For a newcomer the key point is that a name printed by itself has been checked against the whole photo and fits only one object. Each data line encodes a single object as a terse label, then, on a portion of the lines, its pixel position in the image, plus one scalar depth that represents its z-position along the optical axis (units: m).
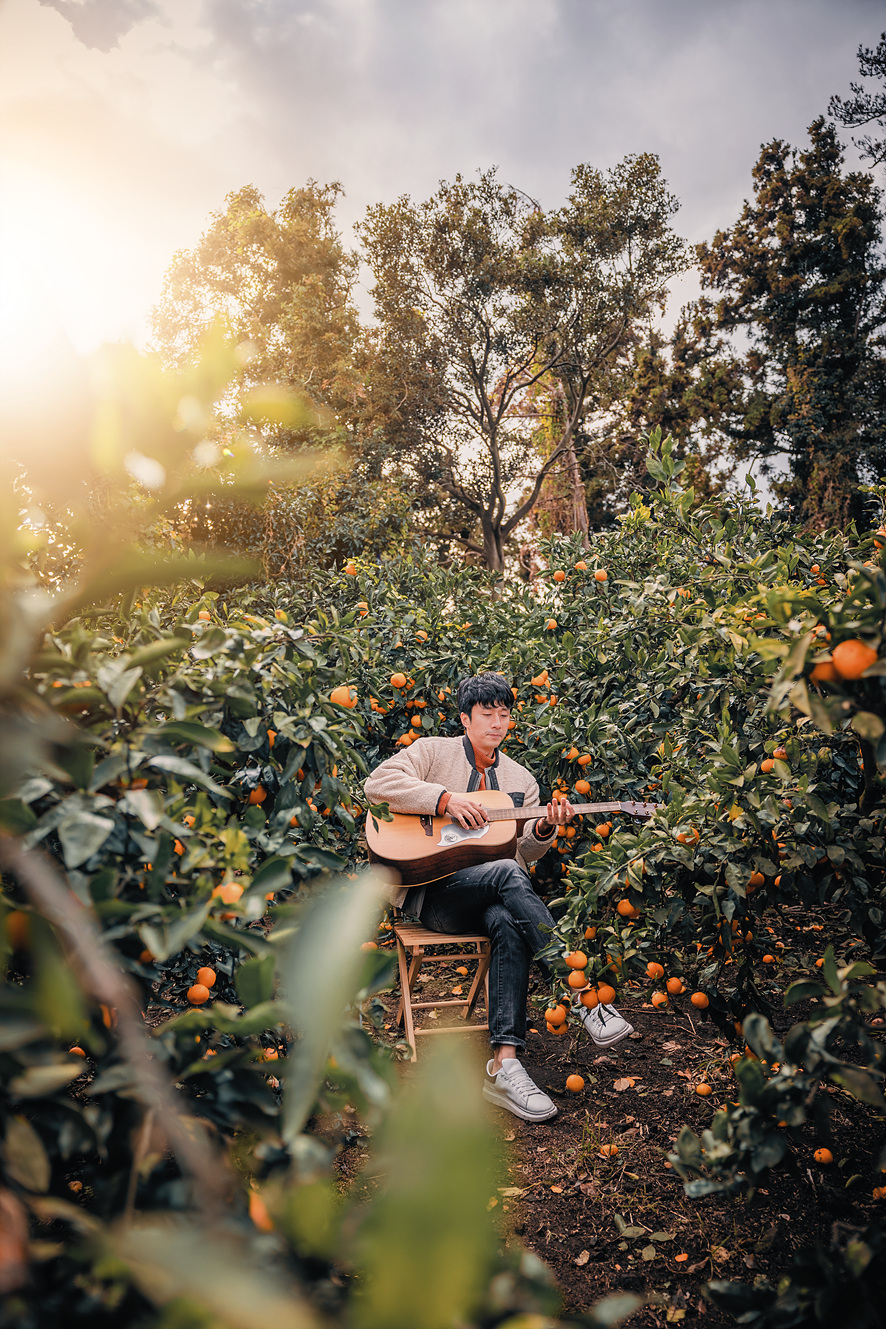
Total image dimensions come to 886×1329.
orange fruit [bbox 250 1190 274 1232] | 0.63
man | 2.46
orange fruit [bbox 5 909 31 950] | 0.74
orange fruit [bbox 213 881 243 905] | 0.94
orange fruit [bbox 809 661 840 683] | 0.93
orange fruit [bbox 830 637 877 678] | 0.90
